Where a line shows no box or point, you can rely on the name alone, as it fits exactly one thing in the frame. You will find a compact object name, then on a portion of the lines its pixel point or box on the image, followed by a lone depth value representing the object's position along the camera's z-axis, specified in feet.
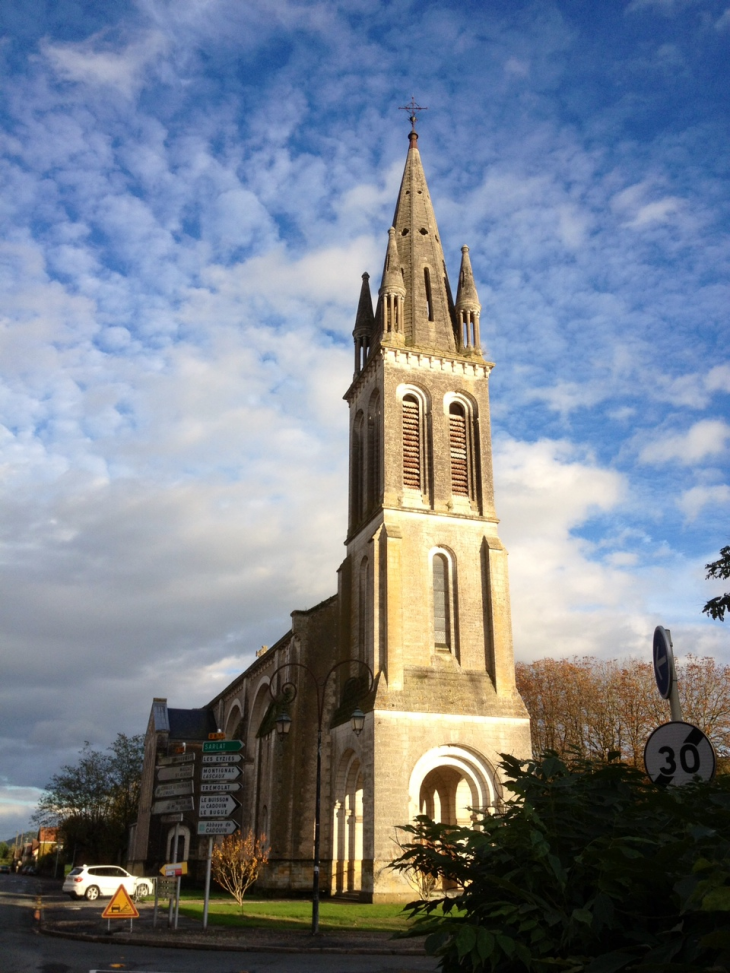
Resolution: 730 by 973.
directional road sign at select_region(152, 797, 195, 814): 56.59
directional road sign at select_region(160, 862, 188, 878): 61.21
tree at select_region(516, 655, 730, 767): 128.93
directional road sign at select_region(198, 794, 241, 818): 58.80
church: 87.66
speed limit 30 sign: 20.72
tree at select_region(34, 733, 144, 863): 206.90
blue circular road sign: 23.93
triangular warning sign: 51.39
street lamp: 55.36
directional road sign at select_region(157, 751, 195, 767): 58.44
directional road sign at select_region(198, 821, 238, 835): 58.27
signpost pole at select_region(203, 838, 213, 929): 59.41
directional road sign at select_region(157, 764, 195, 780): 57.93
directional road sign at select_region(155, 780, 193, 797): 57.57
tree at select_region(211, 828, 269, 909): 75.00
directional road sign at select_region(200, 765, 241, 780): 59.52
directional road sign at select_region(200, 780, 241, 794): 59.31
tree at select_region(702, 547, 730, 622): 50.90
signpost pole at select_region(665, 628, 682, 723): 23.83
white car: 102.63
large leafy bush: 9.56
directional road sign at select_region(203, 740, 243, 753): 60.13
